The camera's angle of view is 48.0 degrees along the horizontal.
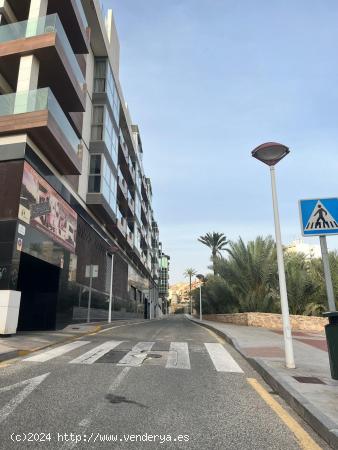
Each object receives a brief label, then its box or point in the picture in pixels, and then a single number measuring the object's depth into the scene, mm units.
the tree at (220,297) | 30128
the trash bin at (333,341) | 5730
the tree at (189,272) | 127000
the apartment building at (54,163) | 14539
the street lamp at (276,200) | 7570
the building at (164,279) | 124750
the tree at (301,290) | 22453
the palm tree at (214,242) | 59156
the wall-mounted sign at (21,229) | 13734
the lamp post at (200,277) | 44919
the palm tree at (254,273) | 24625
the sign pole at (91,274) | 21684
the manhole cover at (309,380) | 6150
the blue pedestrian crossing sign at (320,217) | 6750
